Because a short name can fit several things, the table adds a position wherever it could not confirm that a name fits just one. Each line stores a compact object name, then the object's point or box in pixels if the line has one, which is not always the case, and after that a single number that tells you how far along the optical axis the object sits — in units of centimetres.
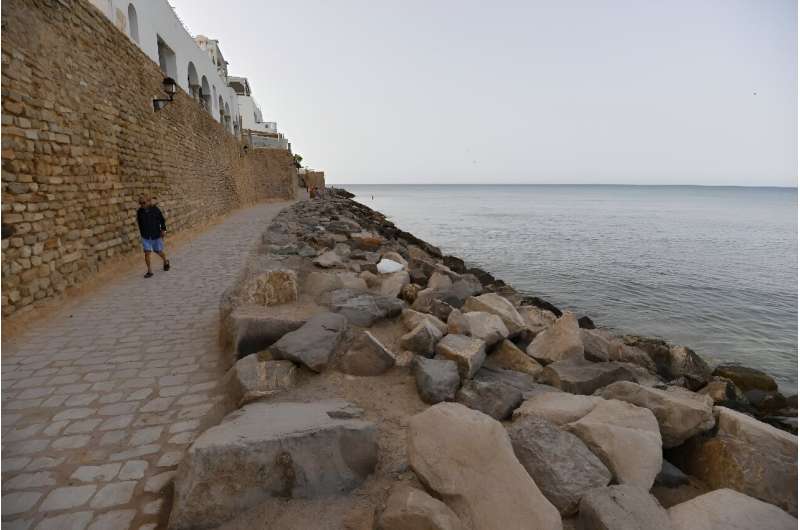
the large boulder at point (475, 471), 164
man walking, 647
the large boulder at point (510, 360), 364
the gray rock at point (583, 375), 331
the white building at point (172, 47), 962
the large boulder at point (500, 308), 454
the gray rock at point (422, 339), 333
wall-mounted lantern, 948
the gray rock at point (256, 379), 262
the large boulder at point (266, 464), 172
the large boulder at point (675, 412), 244
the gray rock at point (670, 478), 221
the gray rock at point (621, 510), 163
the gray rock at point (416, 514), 155
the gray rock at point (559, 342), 395
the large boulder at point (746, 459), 216
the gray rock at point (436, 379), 270
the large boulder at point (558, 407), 244
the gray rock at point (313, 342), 297
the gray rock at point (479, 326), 377
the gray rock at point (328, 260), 613
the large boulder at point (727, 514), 175
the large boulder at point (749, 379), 533
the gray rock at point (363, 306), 388
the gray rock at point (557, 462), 183
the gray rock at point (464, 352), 305
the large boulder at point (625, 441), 204
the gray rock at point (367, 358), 305
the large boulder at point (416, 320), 379
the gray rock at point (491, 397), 259
